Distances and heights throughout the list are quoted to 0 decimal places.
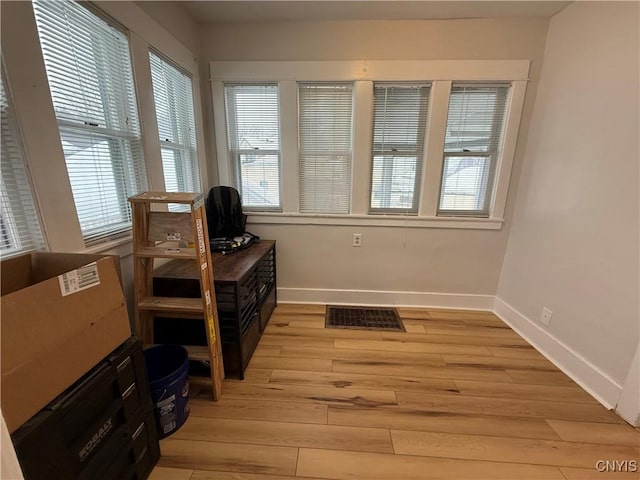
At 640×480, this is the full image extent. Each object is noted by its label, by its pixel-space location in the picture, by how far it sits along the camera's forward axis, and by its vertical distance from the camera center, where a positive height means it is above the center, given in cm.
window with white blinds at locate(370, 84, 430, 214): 229 +27
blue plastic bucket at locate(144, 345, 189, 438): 129 -106
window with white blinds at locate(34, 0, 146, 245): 115 +31
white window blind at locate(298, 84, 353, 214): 231 +27
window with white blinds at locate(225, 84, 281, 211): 235 +30
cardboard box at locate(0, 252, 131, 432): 68 -44
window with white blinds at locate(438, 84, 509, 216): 227 +28
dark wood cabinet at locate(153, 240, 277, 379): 158 -78
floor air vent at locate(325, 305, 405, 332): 234 -129
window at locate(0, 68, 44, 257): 98 -9
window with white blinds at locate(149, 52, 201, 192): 182 +37
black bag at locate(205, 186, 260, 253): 237 -35
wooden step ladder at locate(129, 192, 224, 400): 133 -40
